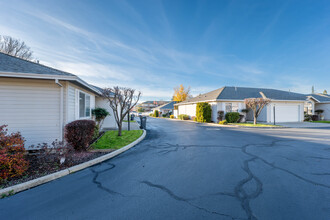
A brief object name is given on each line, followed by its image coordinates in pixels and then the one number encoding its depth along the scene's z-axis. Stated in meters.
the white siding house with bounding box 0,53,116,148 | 5.22
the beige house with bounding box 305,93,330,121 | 21.70
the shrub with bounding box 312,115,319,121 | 21.18
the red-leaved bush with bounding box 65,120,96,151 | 5.24
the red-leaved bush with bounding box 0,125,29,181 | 3.28
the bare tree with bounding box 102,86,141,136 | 8.97
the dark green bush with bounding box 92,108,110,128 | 10.01
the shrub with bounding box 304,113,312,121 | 20.92
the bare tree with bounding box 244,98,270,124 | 14.92
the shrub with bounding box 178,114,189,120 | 23.73
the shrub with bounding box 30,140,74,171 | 4.11
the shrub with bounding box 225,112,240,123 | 16.94
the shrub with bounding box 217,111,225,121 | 17.45
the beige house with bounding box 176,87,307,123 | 17.94
